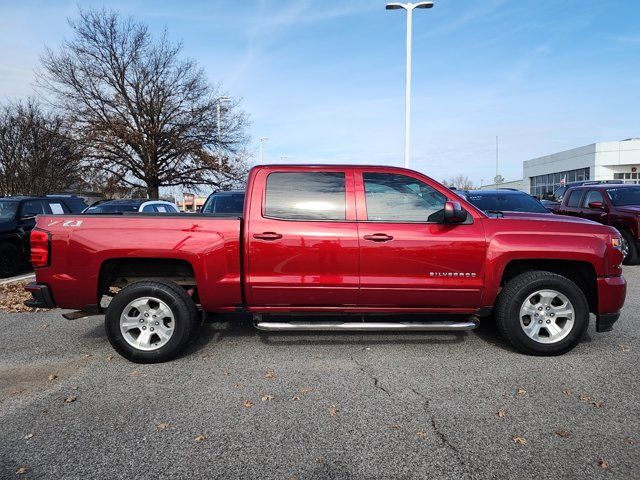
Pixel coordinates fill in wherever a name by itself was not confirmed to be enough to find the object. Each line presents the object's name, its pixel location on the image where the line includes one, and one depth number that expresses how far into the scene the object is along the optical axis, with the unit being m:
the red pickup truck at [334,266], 4.34
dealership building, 43.88
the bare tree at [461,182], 105.22
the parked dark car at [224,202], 9.80
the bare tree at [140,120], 26.06
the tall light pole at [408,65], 16.50
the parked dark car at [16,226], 9.97
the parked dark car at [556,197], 14.65
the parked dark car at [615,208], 10.05
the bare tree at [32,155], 26.67
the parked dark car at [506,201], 9.92
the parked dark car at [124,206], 11.65
